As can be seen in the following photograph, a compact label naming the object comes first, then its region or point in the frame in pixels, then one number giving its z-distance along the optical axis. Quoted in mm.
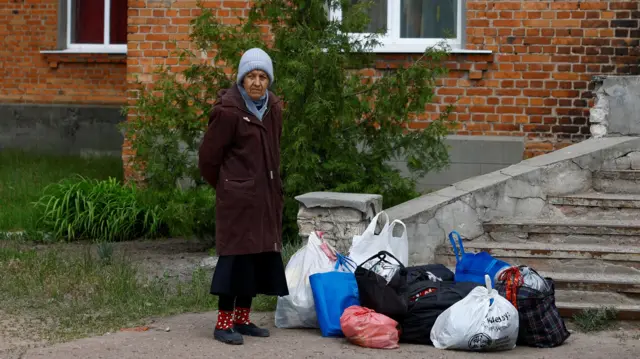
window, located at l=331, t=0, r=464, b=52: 11492
